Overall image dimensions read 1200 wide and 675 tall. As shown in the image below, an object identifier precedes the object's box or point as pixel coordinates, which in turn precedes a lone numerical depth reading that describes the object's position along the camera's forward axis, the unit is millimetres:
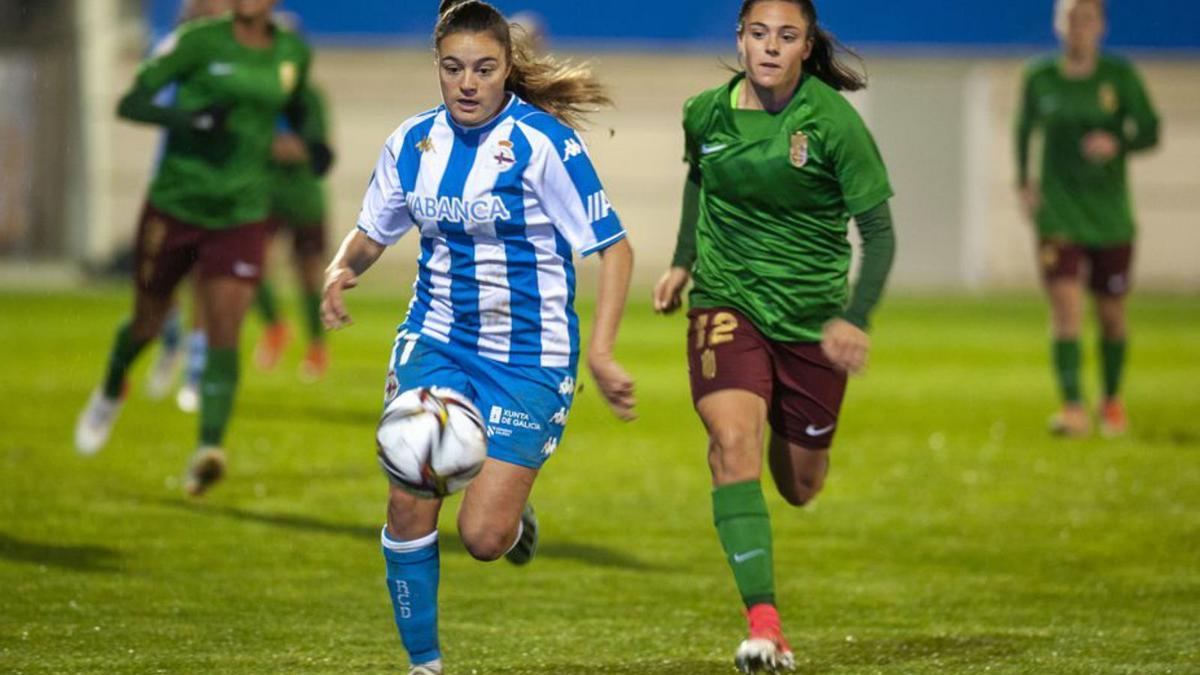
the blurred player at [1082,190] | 24047
